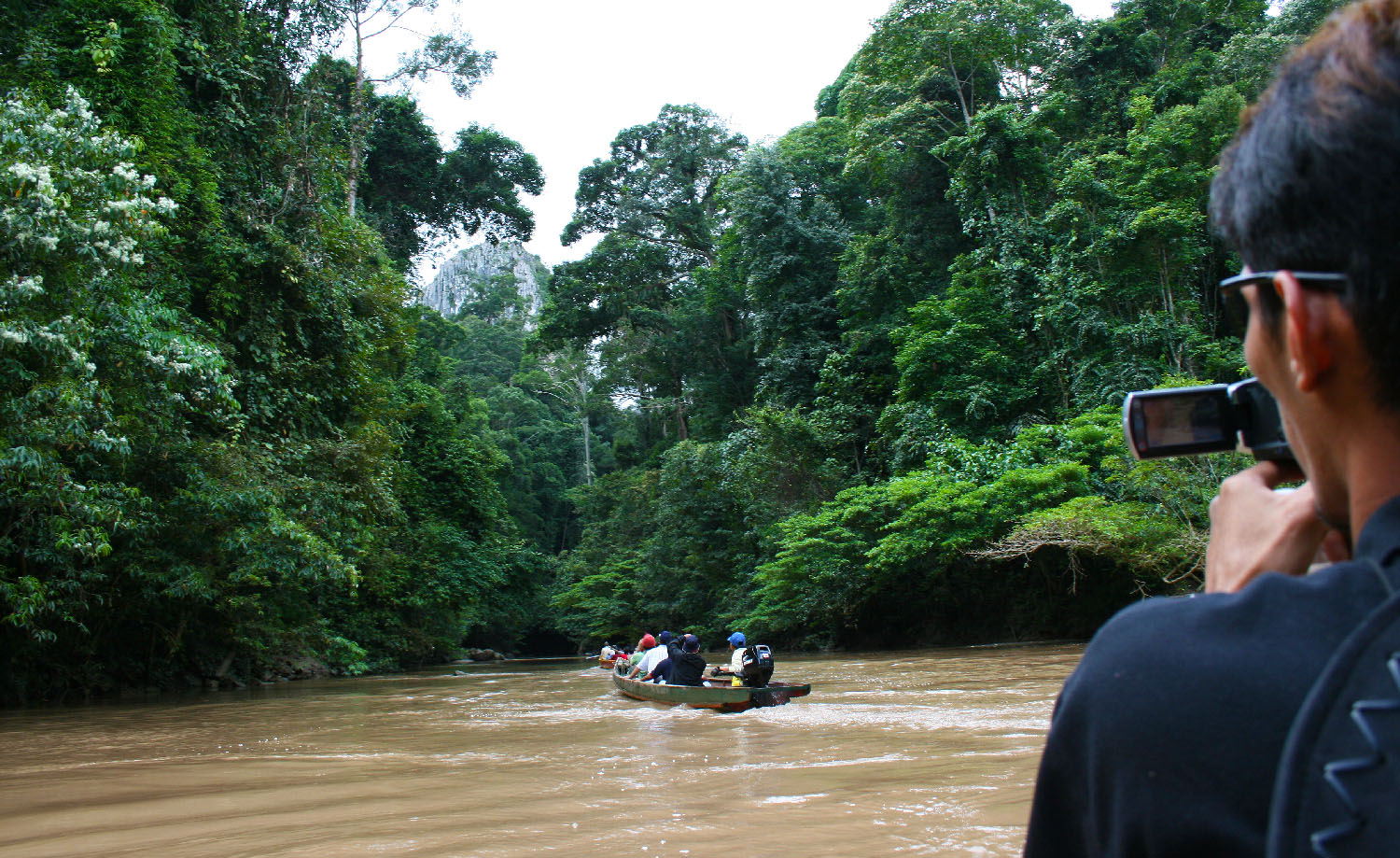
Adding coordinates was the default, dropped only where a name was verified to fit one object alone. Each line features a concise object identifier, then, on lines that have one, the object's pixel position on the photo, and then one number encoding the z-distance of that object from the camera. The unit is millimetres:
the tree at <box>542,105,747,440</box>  30297
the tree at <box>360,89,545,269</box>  26156
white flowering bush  8125
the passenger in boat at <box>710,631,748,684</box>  10893
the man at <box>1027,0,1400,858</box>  673
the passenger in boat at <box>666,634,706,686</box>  11258
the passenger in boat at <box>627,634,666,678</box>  13098
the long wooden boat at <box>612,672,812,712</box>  10047
